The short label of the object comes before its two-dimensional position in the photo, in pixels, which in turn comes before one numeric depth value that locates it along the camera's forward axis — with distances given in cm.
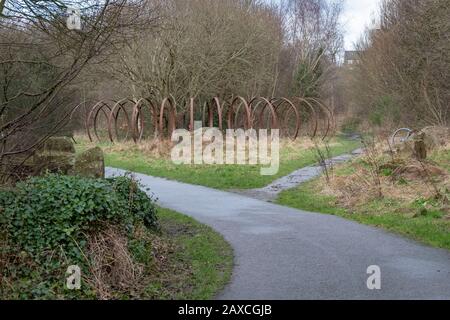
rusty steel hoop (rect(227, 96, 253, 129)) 2369
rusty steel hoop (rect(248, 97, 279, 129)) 2426
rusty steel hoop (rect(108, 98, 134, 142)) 2660
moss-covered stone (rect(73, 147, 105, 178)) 998
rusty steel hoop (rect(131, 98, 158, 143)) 2472
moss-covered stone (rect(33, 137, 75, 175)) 1098
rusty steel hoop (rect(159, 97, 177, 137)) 2303
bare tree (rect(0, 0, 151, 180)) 706
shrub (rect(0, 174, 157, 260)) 630
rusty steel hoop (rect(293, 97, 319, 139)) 2836
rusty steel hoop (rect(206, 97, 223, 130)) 2345
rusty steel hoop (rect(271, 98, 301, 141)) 2674
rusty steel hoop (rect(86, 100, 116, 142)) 2850
